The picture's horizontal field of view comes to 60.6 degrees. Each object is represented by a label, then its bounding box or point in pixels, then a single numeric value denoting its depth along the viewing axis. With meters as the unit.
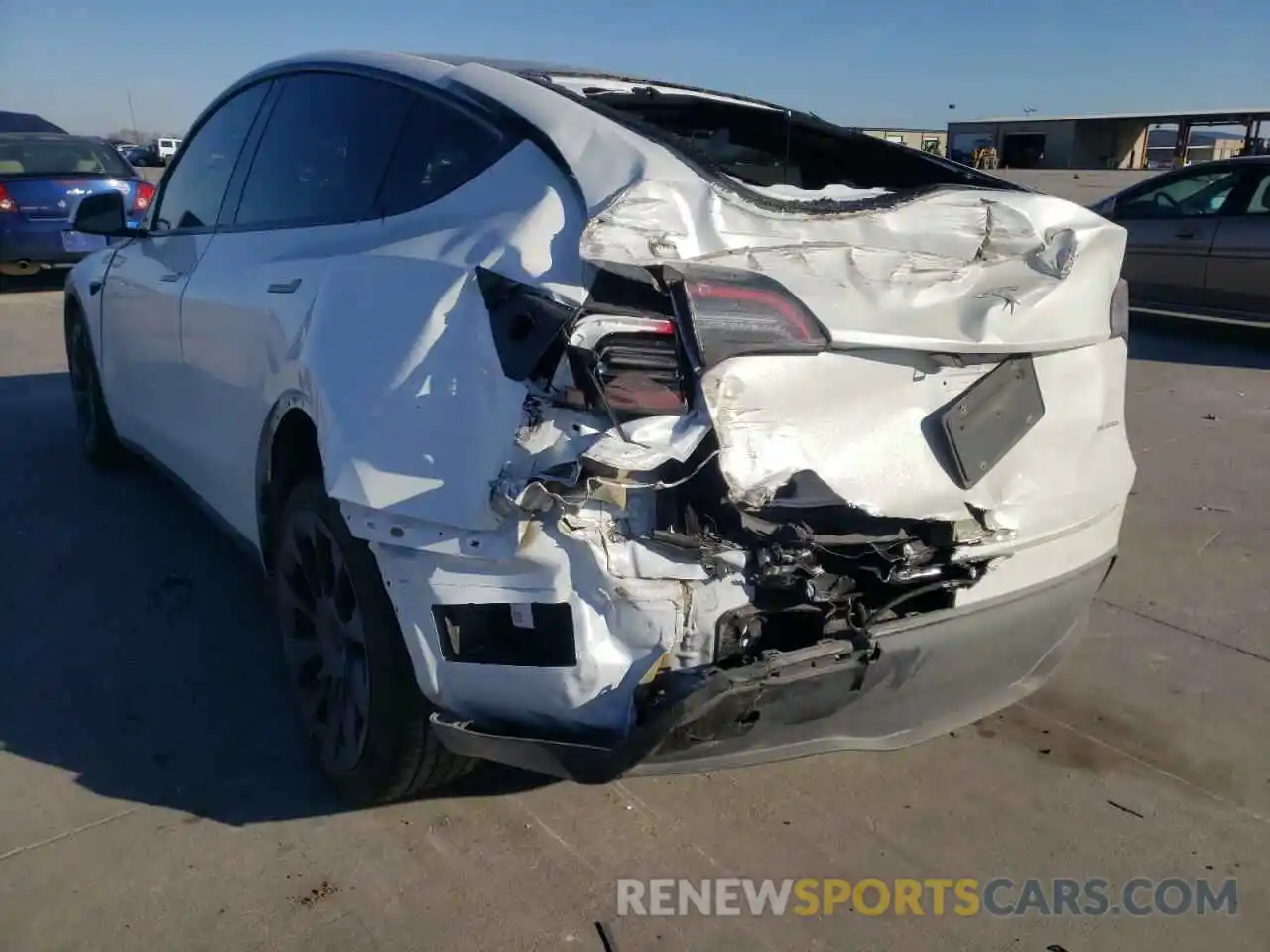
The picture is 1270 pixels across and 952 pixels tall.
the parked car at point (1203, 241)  8.77
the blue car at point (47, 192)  10.95
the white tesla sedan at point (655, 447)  2.07
